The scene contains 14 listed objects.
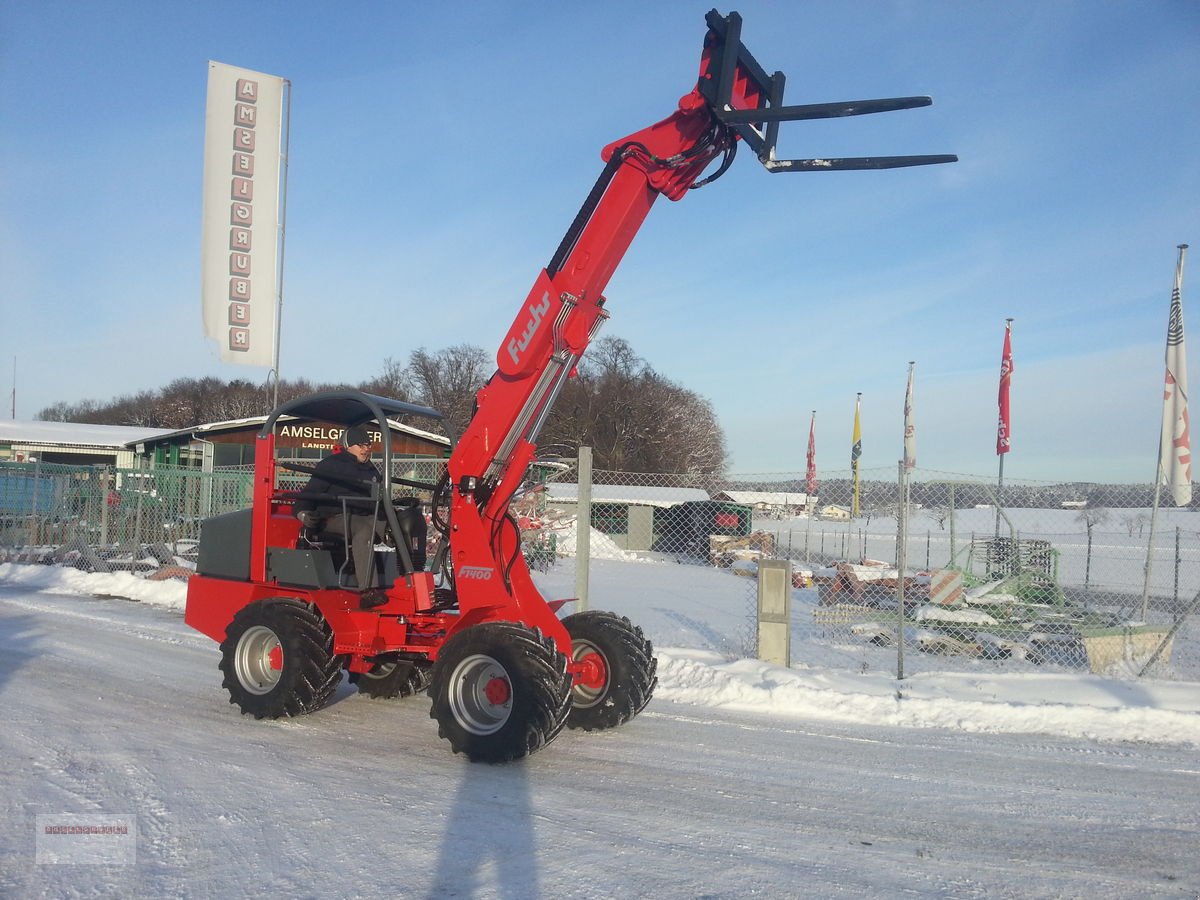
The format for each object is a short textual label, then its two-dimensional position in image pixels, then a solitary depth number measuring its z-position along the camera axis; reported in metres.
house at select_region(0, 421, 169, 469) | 37.06
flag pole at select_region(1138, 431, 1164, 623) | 9.09
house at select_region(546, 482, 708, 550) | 32.55
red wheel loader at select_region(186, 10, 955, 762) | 5.62
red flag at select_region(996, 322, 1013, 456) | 21.67
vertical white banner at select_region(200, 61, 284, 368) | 16.89
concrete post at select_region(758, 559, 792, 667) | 8.72
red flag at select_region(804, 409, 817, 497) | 9.24
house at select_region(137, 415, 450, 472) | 22.31
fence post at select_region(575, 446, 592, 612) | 8.62
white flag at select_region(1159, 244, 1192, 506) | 10.01
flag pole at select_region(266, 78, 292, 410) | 17.03
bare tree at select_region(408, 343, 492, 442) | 66.88
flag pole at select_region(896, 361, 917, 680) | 8.23
